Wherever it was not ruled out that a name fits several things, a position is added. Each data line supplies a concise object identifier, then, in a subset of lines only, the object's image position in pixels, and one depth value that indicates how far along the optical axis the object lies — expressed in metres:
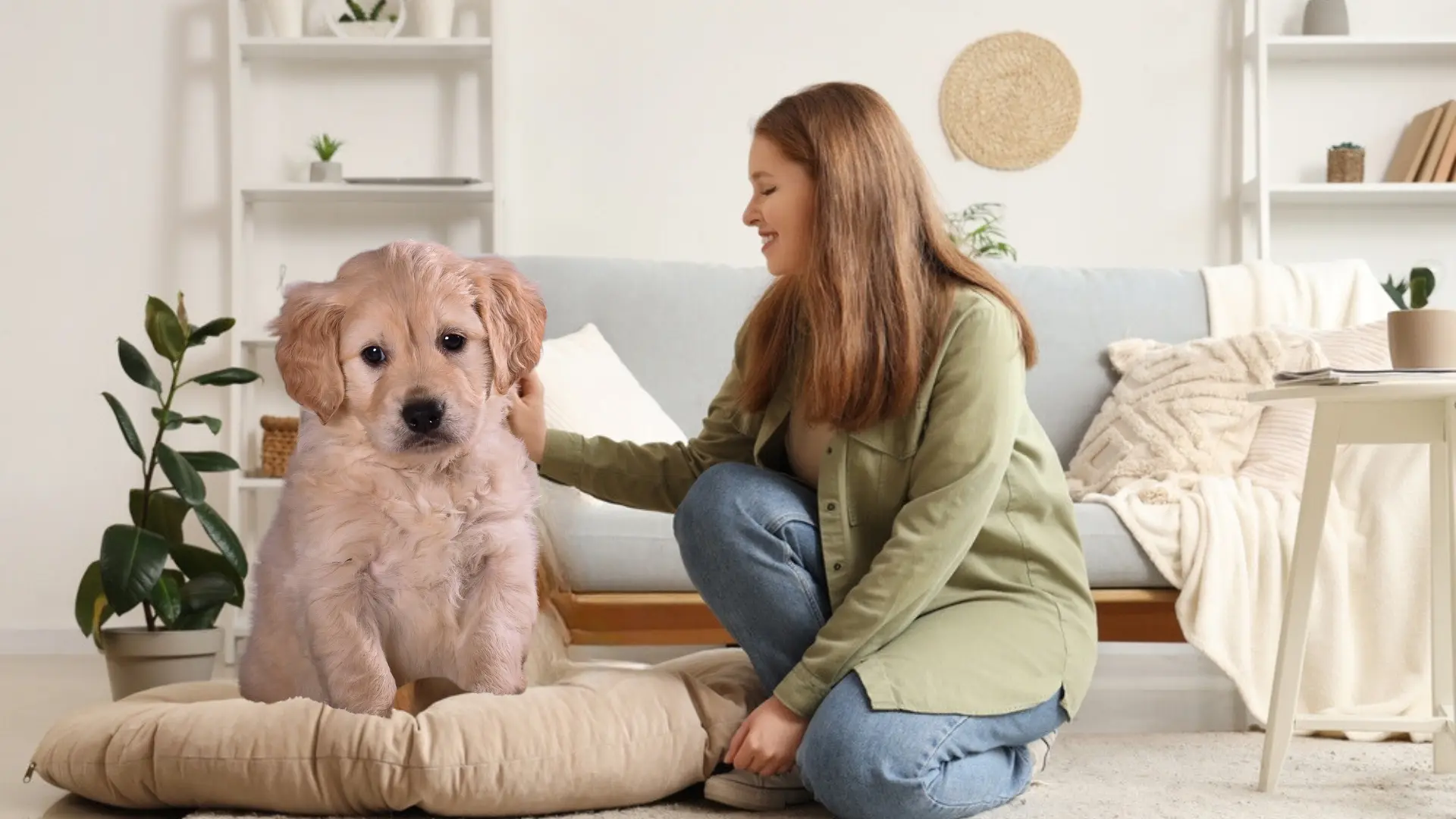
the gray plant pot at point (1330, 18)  3.81
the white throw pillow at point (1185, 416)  2.61
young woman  1.57
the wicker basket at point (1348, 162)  3.80
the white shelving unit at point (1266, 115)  3.76
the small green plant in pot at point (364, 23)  3.78
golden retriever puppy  1.30
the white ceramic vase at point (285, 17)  3.74
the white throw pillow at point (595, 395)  2.40
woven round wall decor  3.94
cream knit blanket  2.31
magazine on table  1.74
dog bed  1.57
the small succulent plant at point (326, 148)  3.78
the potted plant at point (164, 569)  2.48
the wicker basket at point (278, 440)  3.47
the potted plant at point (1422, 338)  1.85
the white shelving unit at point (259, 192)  3.71
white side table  1.85
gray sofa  2.85
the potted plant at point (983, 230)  3.65
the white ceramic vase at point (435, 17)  3.76
